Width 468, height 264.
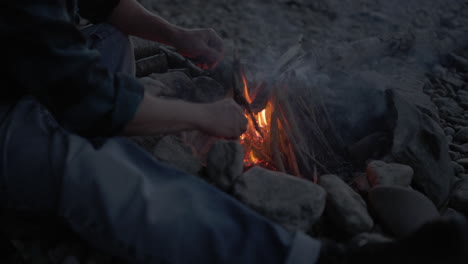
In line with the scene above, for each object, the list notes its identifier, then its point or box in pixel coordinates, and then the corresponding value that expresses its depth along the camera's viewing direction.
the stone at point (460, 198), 1.77
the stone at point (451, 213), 1.67
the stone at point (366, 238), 1.40
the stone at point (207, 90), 2.26
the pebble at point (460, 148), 2.37
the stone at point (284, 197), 1.43
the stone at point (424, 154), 1.78
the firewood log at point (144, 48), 2.60
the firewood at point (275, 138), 1.80
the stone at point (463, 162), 2.21
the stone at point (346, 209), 1.50
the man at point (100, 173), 1.08
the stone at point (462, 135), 2.51
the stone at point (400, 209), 1.50
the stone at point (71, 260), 1.33
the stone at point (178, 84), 2.16
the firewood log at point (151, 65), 2.40
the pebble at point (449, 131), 2.57
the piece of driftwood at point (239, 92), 1.91
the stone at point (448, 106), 2.87
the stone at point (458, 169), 2.14
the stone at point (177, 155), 1.62
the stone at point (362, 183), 1.75
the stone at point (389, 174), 1.67
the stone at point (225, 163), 1.59
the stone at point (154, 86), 1.93
